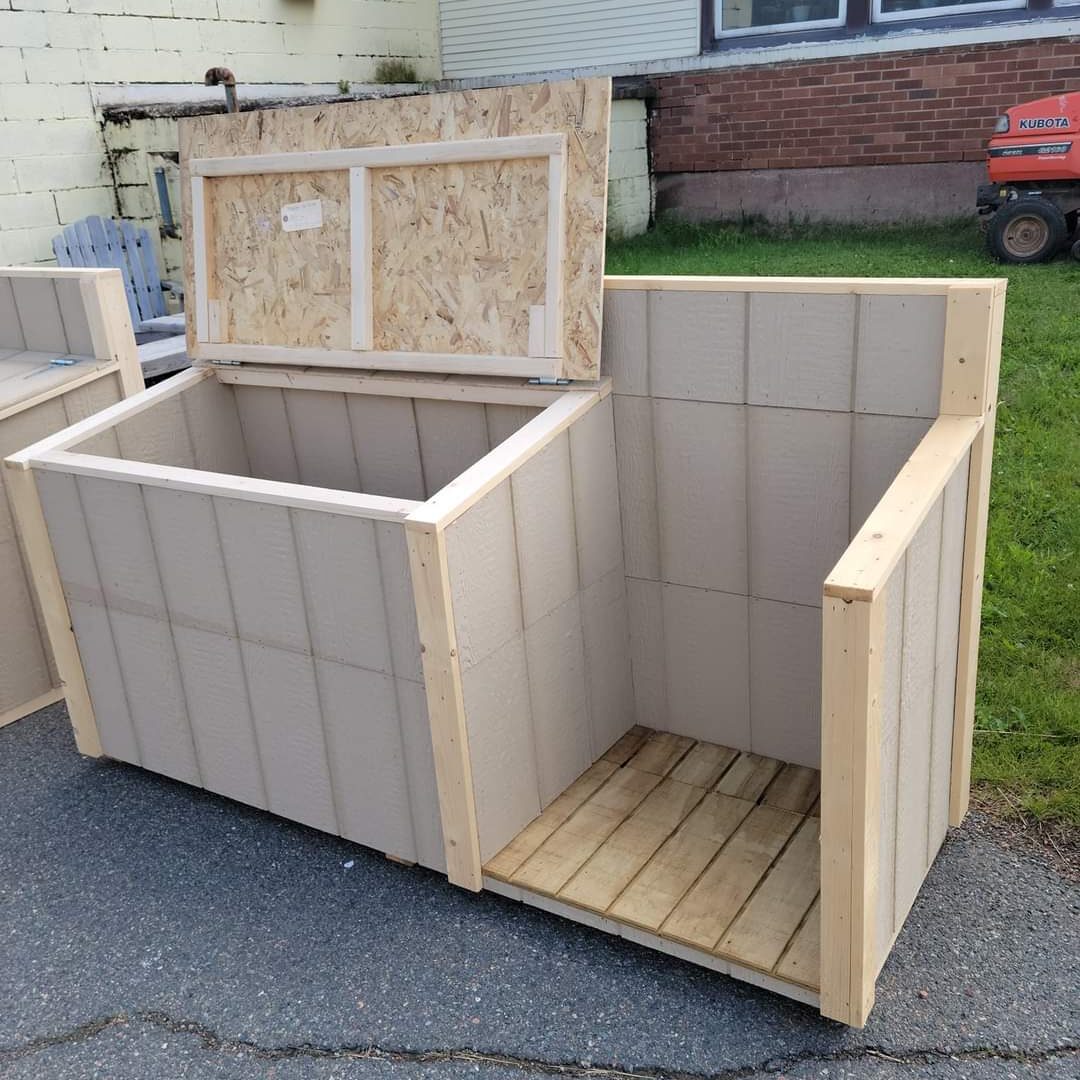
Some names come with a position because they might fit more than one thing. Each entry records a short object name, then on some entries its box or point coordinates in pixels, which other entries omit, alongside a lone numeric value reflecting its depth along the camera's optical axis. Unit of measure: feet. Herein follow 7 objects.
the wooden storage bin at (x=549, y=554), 7.63
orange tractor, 25.49
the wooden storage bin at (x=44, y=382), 11.51
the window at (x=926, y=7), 29.89
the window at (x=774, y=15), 32.48
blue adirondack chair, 24.45
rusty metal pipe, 21.18
